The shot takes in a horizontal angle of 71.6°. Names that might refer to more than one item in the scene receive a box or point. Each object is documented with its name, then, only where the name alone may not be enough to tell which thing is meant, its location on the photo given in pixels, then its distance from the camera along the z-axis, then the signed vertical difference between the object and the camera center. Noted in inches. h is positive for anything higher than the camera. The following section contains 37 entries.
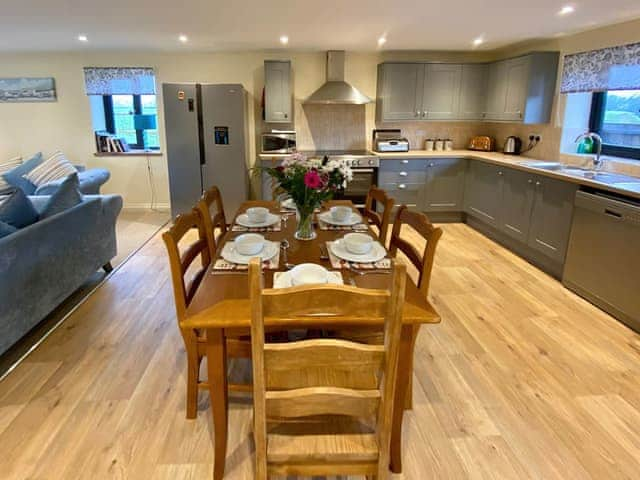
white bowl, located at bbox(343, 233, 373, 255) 75.4 -20.3
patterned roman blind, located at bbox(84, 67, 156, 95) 223.3 +20.5
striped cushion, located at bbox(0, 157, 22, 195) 195.2 -21.6
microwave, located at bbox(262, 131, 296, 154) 217.2 -9.0
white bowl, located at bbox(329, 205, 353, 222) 98.4 -19.3
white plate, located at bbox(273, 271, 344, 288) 62.3 -21.7
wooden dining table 55.1 -23.5
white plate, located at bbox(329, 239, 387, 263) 73.6 -21.4
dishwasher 113.3 -34.1
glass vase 86.0 -19.8
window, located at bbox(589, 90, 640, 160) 154.0 +2.4
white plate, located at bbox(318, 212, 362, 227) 96.9 -20.6
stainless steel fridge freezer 202.8 -8.1
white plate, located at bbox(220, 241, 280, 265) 73.7 -21.6
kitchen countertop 120.6 -14.4
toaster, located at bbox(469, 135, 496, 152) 226.2 -8.5
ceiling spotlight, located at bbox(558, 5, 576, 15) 128.4 +33.7
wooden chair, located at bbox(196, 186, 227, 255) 93.9 -20.2
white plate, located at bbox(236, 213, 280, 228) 96.2 -20.9
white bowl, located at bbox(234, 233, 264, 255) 75.7 -20.5
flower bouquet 81.3 -9.8
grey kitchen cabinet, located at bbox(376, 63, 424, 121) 213.9 +16.6
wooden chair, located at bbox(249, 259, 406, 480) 44.9 -27.9
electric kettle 208.8 -8.9
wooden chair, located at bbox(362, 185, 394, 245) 102.3 -20.7
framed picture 223.9 +15.6
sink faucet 151.8 -9.6
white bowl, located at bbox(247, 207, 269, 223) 98.0 -19.6
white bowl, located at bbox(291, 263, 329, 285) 62.1 -20.9
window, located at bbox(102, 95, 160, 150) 236.1 +3.2
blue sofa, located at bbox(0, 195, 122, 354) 94.8 -34.0
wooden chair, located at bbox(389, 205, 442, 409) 70.7 -20.9
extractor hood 208.8 +15.9
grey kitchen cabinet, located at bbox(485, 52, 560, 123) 181.9 +16.4
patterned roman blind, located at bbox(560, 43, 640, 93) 144.5 +19.8
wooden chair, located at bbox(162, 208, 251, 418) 68.9 -30.8
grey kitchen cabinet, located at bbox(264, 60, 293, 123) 211.0 +14.9
